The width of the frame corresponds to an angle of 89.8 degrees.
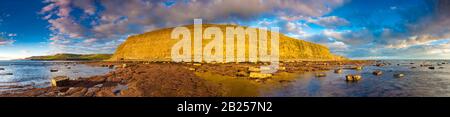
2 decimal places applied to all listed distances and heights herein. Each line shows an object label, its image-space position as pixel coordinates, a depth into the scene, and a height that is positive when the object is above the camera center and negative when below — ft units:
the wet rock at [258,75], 74.99 -6.00
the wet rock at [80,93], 41.54 -6.46
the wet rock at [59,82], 53.42 -5.25
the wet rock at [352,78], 72.06 -7.01
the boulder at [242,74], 83.10 -6.38
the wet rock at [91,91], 42.98 -6.54
